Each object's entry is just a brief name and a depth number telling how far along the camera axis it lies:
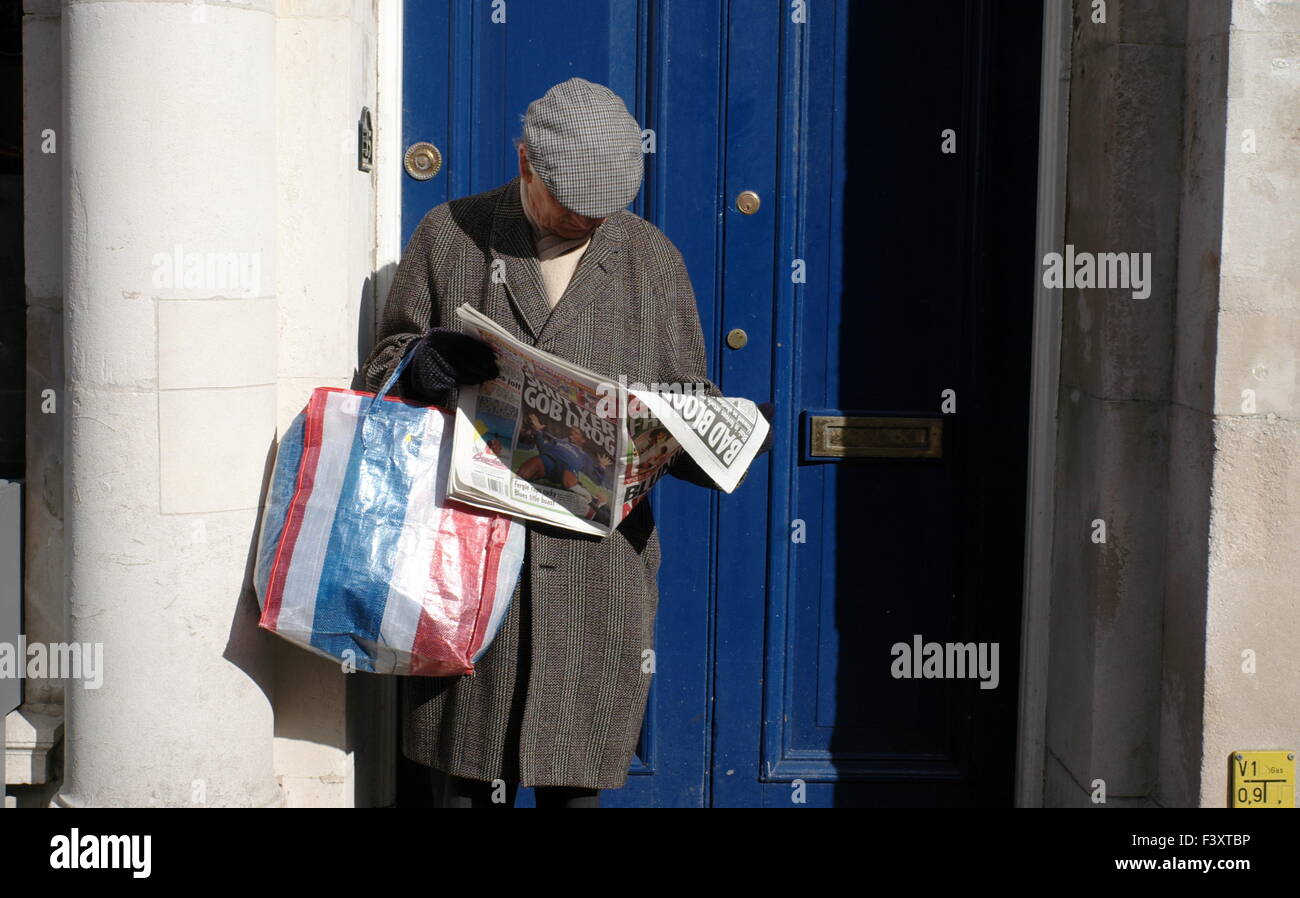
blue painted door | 3.45
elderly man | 2.84
